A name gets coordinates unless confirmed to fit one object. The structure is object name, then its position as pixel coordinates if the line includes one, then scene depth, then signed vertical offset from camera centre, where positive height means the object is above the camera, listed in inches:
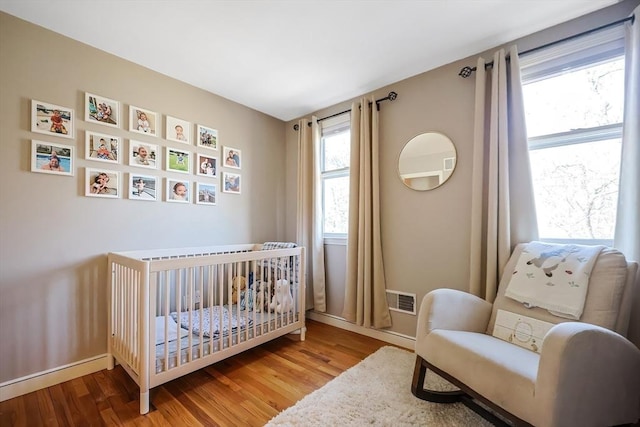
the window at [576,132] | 64.2 +20.8
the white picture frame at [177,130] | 92.4 +30.2
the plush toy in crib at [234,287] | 100.1 -27.0
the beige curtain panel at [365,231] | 97.4 -5.9
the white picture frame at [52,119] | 68.4 +25.3
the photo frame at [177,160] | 92.7 +19.5
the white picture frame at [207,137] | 100.8 +30.0
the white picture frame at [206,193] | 100.7 +8.3
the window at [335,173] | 114.7 +18.1
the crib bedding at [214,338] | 65.1 -34.4
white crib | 60.1 -29.1
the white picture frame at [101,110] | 76.2 +30.8
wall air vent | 92.4 -30.6
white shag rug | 54.7 -42.4
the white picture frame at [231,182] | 108.9 +13.6
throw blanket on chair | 55.6 -13.9
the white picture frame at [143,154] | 84.3 +19.7
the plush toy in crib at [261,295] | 88.1 -27.3
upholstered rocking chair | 39.8 -25.8
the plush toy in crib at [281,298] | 91.0 -28.5
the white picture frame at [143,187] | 84.3 +9.0
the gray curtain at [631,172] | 56.6 +9.2
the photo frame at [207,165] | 100.4 +19.1
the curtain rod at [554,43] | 60.6 +44.0
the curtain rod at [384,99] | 97.7 +43.0
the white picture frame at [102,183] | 76.0 +9.4
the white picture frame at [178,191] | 92.7 +8.5
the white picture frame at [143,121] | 84.4 +30.5
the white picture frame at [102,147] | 76.0 +19.9
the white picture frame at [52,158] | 68.1 +15.0
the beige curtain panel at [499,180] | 71.1 +9.4
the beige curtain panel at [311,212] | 115.4 +1.3
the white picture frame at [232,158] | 109.0 +23.9
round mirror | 86.3 +18.1
